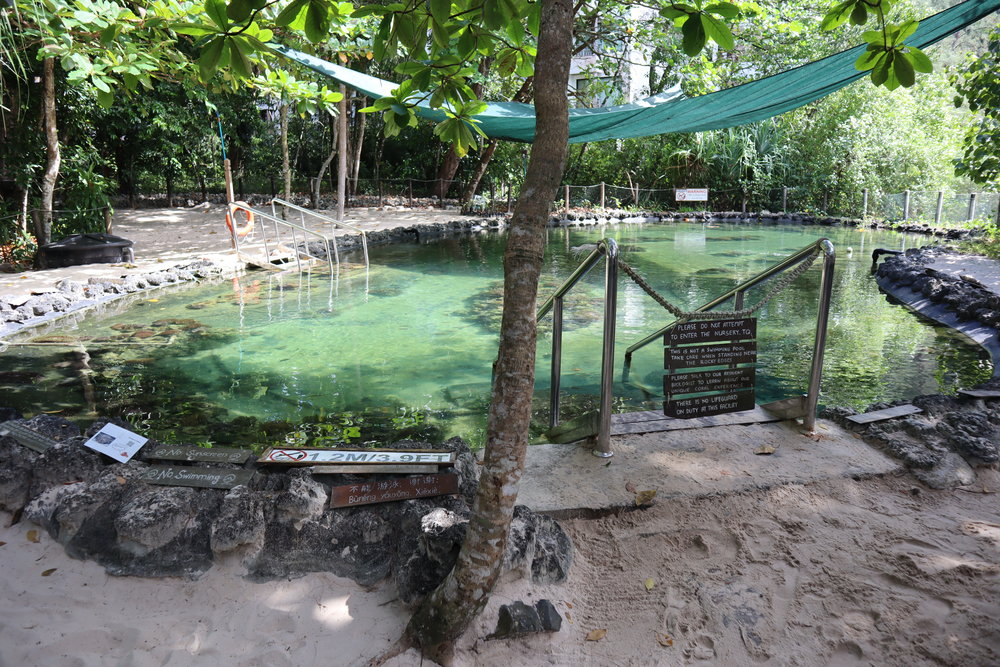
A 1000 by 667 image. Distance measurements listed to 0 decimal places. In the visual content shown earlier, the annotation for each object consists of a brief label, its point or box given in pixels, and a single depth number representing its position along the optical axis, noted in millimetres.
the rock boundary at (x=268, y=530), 1781
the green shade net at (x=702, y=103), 3654
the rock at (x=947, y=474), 2190
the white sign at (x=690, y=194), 17078
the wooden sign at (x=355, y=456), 2102
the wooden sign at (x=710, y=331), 2363
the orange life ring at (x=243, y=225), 7336
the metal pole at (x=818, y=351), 2449
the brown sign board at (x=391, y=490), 1958
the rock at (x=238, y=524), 1829
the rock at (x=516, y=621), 1574
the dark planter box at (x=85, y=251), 6633
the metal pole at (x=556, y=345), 2690
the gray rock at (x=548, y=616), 1607
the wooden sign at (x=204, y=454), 2217
